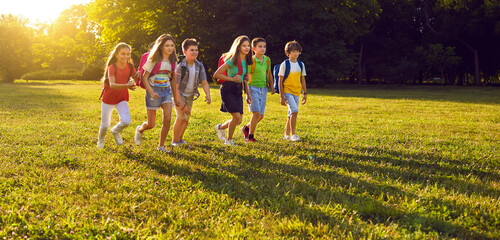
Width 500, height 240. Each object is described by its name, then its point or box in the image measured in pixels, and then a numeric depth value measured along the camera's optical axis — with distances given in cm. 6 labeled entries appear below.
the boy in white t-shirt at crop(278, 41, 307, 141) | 780
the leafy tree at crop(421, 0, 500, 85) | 3894
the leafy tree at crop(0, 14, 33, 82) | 4422
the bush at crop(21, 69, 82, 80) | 5341
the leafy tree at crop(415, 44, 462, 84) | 3975
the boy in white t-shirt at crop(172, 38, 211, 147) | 636
